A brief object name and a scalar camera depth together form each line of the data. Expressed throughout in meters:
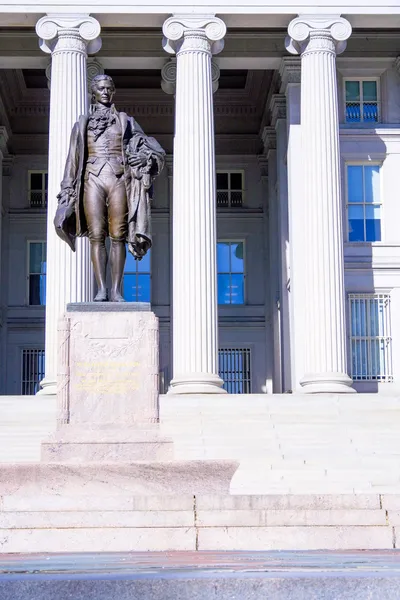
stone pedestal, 16.48
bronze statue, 17.44
